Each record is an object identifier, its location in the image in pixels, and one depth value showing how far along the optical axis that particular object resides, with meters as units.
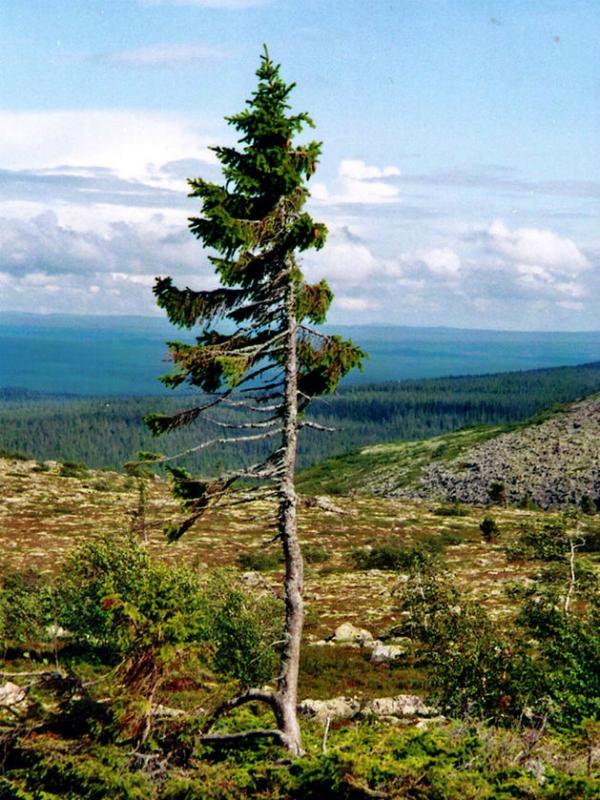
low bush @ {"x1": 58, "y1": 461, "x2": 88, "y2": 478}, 110.31
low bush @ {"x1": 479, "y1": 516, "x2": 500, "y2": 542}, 75.32
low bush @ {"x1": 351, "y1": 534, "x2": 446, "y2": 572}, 63.21
